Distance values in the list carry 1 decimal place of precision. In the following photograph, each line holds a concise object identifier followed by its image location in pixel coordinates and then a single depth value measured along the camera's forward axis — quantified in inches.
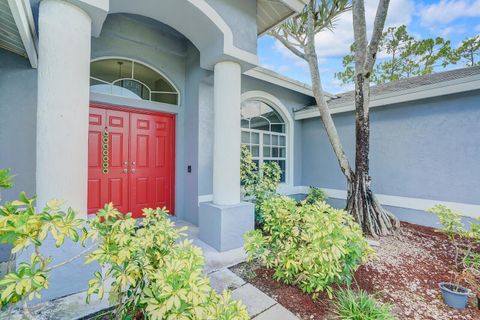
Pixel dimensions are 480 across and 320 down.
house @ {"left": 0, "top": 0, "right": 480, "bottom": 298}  91.5
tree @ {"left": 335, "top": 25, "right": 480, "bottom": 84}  415.2
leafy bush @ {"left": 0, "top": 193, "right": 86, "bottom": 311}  40.6
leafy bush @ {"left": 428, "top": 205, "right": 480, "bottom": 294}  118.3
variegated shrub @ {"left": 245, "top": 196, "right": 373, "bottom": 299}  84.1
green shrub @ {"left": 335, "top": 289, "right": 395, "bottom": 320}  78.9
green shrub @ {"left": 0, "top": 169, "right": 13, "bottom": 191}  54.2
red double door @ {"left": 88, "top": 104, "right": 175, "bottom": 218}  161.0
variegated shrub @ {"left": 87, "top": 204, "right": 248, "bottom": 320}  48.3
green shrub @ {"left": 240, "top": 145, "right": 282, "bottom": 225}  200.4
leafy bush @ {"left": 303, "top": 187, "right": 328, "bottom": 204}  255.9
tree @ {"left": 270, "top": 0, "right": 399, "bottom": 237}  173.3
